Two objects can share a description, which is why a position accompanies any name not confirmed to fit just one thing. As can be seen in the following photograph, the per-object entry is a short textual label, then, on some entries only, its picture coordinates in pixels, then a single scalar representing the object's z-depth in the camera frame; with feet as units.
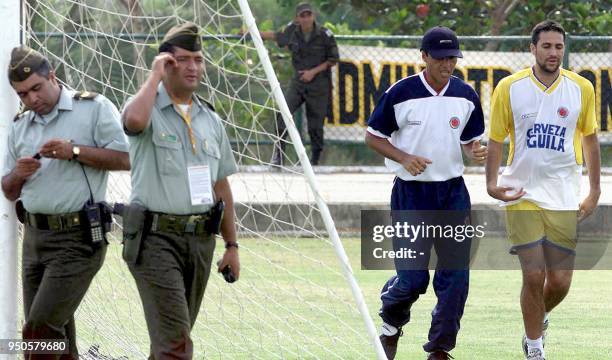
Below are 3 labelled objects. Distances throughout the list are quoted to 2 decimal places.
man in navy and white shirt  60.75
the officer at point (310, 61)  122.42
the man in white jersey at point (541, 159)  61.98
